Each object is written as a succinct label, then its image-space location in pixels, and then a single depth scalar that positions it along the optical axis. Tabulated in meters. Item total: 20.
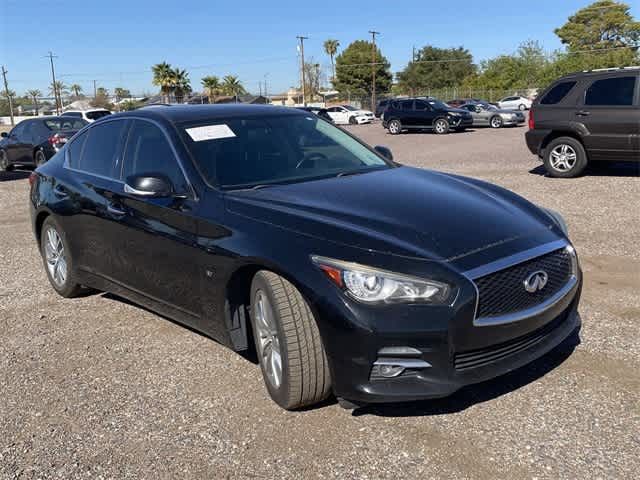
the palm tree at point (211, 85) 83.75
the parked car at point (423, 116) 26.80
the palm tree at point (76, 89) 140.88
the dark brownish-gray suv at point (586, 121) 10.33
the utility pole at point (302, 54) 61.49
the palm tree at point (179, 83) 75.94
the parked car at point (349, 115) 41.84
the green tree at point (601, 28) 77.12
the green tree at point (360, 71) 80.75
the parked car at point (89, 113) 21.34
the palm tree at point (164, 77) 75.06
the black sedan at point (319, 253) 2.91
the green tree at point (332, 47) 94.00
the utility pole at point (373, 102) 62.30
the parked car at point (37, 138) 15.25
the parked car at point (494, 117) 29.59
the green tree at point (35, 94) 115.21
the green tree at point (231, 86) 91.11
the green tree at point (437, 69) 86.00
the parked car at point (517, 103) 47.06
